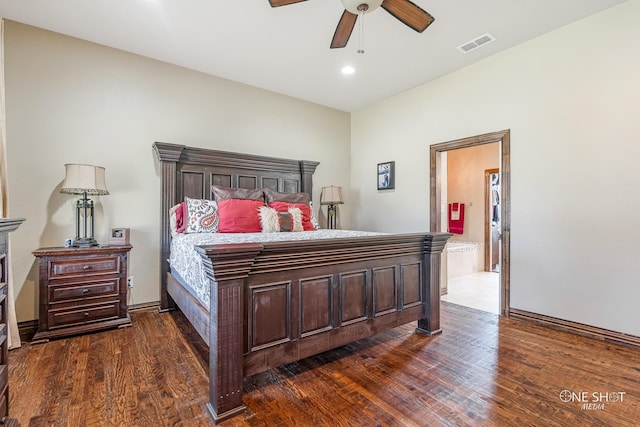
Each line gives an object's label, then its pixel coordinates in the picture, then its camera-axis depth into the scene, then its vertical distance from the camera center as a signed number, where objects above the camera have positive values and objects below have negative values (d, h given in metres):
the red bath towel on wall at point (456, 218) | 6.25 -0.13
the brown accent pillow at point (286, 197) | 3.86 +0.21
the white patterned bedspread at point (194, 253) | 2.01 -0.32
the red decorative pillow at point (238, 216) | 3.17 -0.04
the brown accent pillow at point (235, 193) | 3.54 +0.24
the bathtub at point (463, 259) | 5.04 -0.83
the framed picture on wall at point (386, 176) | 4.50 +0.56
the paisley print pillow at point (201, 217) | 3.12 -0.04
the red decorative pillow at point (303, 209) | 3.66 +0.04
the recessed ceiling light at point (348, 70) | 3.63 +1.76
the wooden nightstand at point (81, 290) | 2.55 -0.69
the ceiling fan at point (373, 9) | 2.01 +1.46
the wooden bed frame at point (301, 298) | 1.60 -0.60
